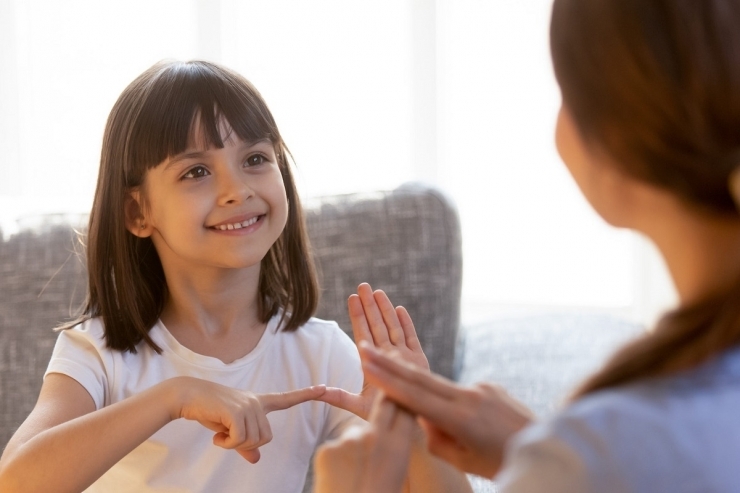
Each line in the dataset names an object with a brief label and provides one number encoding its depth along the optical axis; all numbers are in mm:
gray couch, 1824
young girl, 1370
